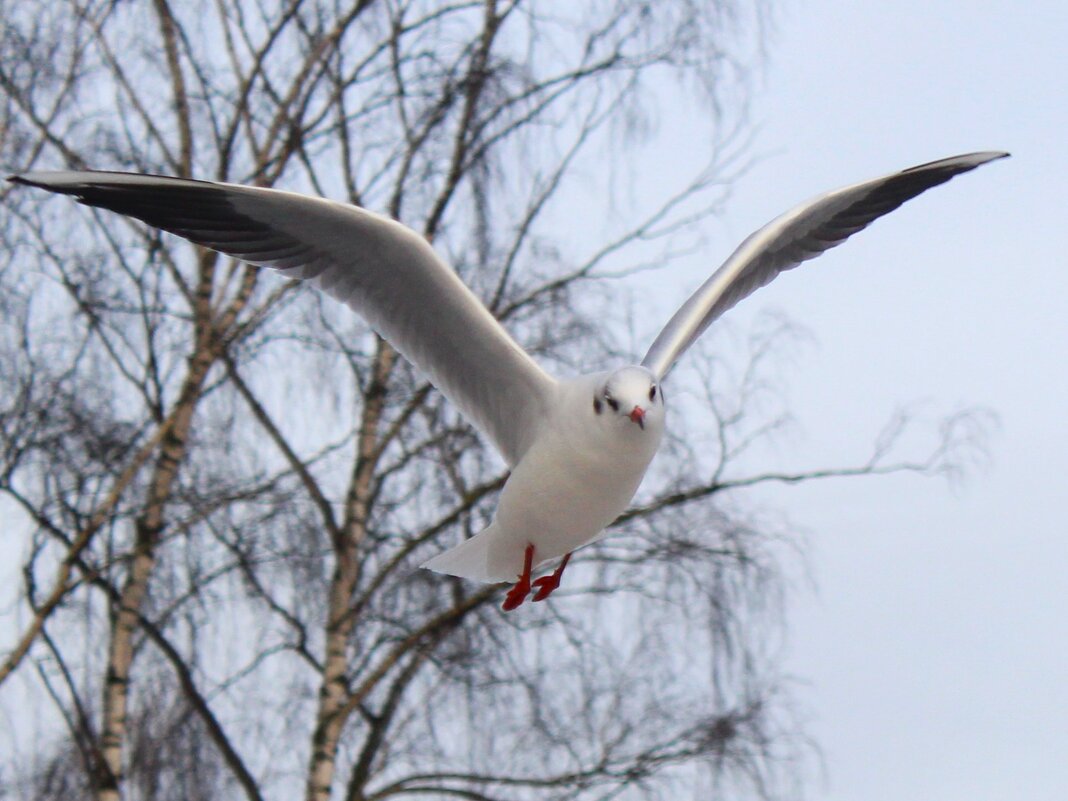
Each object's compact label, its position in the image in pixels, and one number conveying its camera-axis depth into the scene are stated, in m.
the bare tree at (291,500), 13.20
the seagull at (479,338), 8.58
